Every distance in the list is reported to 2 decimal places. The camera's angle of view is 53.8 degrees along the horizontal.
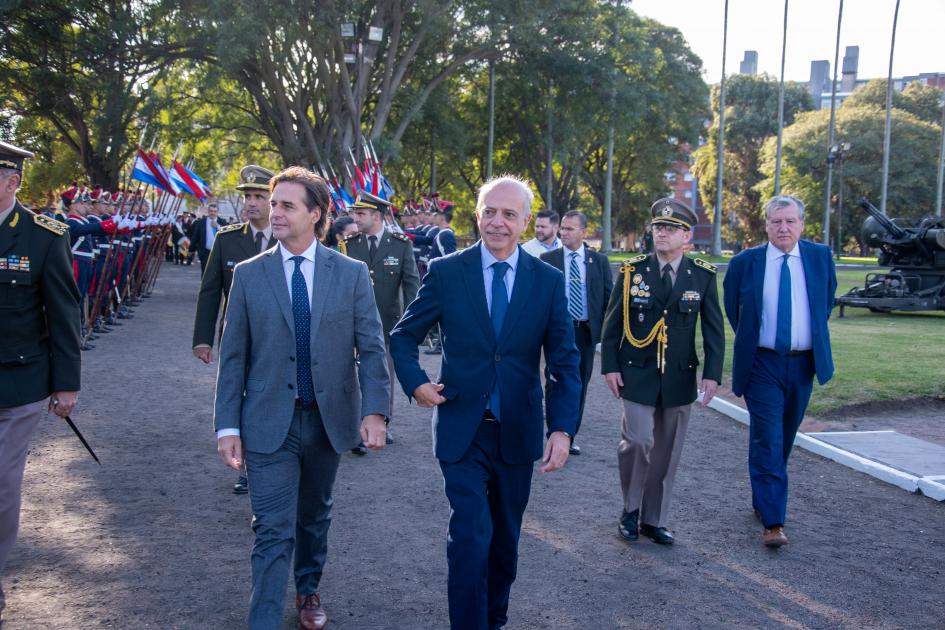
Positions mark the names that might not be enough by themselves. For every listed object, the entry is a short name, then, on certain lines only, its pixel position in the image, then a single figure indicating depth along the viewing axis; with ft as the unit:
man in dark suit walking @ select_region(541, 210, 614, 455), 25.09
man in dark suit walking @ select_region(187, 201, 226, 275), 66.20
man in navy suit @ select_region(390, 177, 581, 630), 12.14
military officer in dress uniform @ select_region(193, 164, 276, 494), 19.38
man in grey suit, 12.32
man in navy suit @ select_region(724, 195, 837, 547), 18.45
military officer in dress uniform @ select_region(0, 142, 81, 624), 13.26
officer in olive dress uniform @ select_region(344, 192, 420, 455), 26.94
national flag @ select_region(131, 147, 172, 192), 50.72
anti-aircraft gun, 66.59
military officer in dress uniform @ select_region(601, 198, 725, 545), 18.31
